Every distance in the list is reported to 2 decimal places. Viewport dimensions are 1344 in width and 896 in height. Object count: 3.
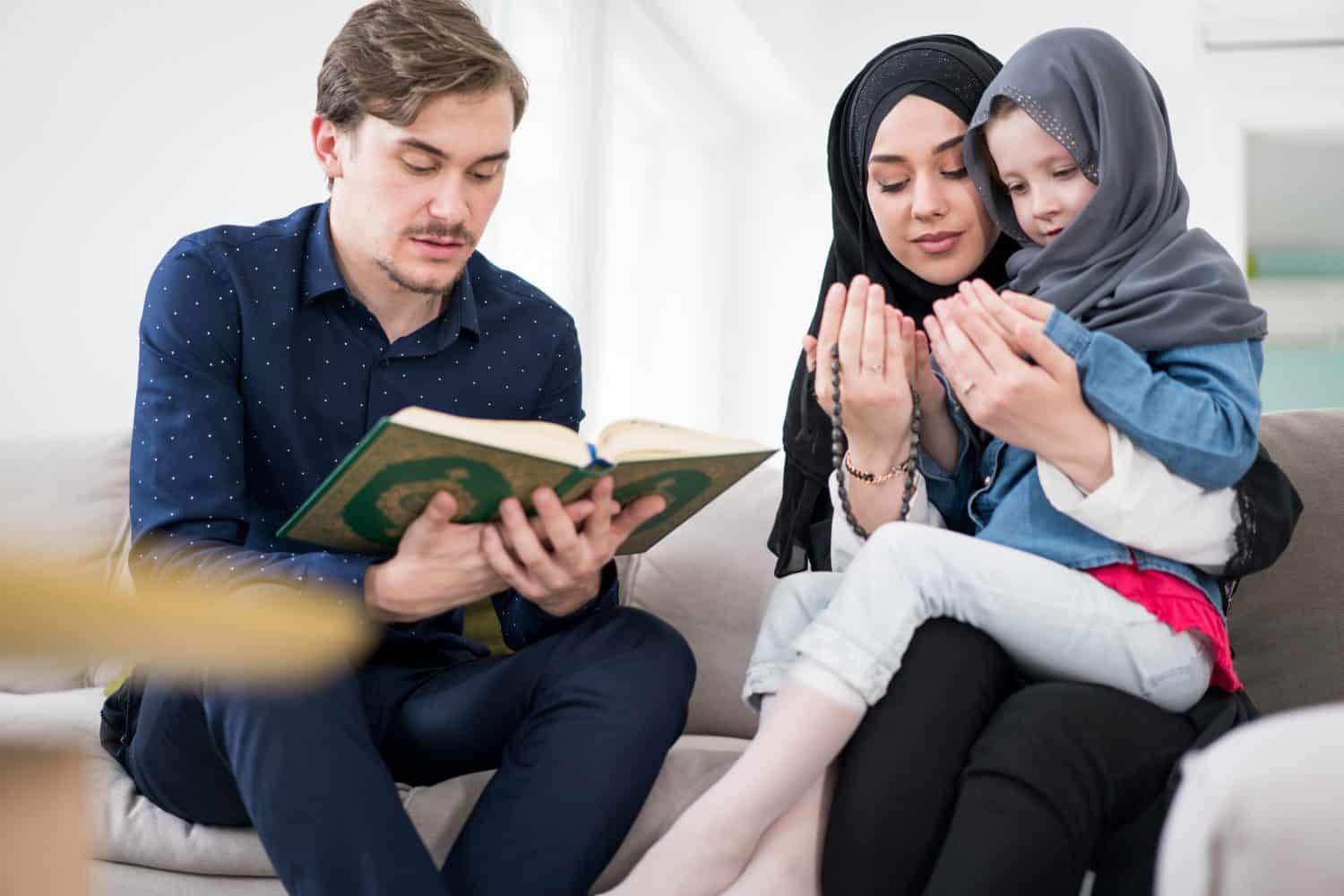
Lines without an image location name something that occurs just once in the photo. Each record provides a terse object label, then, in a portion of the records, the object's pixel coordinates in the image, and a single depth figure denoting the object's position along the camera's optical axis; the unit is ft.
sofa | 4.68
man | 3.98
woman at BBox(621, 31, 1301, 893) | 5.40
